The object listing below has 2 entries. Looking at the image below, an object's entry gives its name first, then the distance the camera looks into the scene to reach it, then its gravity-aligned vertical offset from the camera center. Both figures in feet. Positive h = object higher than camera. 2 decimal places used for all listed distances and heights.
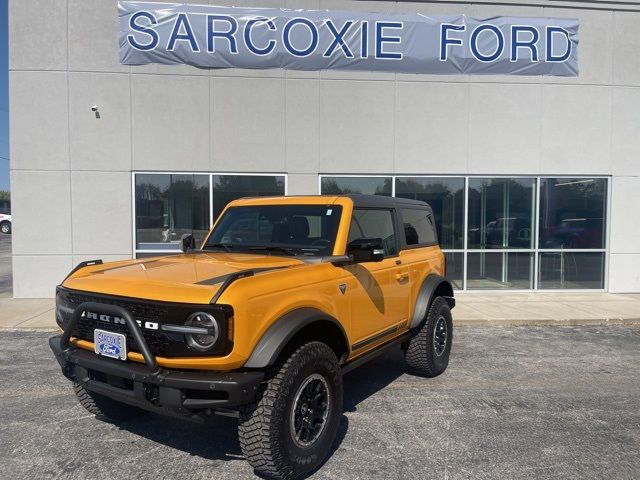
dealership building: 33.50 +5.52
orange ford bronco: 9.32 -2.32
